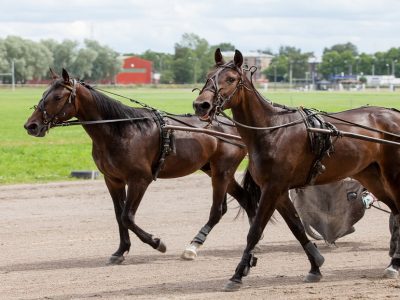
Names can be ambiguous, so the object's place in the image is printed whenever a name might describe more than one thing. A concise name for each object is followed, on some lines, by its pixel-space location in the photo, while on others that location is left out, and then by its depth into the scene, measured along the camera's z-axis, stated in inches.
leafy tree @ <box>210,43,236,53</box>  7327.8
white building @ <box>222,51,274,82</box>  7356.8
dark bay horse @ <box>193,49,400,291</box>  312.3
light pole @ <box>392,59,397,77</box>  7076.8
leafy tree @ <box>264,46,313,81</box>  7421.3
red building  6341.5
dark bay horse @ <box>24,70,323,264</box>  371.2
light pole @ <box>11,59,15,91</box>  4452.5
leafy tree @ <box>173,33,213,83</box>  6099.9
